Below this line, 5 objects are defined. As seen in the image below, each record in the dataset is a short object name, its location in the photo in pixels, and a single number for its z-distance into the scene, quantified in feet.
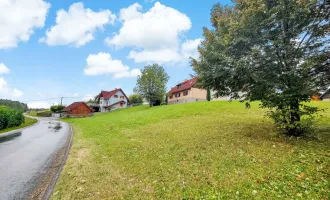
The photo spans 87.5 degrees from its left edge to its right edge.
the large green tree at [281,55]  22.48
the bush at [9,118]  78.01
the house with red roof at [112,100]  203.82
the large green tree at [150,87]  154.20
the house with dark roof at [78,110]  182.96
